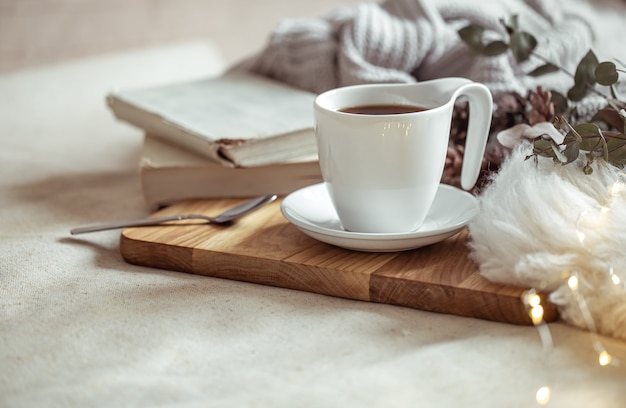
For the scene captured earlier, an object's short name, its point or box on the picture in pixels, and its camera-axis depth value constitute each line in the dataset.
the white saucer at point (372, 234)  0.70
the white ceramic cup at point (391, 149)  0.70
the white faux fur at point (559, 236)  0.60
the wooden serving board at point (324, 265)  0.64
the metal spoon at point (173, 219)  0.81
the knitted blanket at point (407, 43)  1.08
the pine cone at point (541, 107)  0.85
